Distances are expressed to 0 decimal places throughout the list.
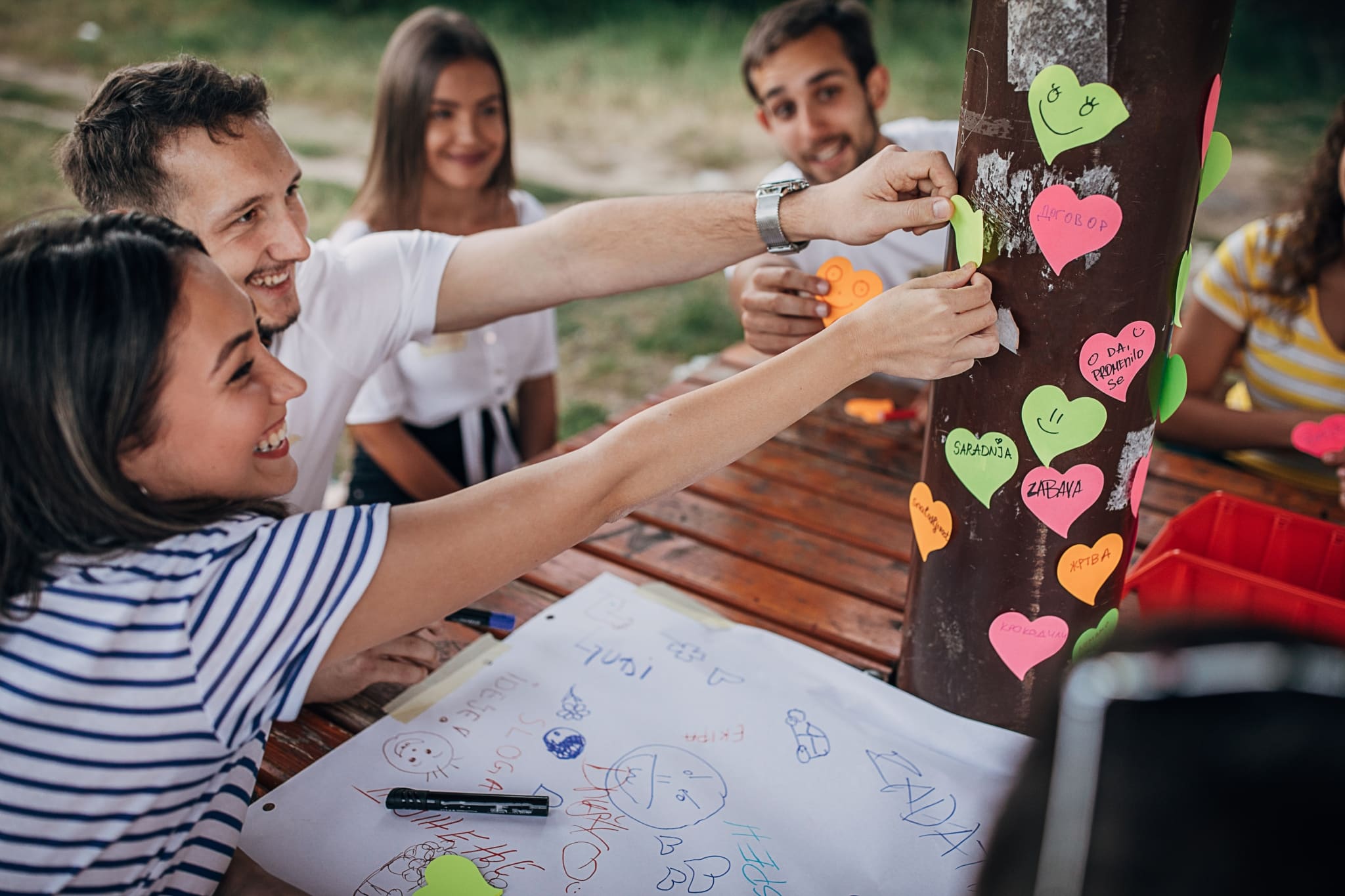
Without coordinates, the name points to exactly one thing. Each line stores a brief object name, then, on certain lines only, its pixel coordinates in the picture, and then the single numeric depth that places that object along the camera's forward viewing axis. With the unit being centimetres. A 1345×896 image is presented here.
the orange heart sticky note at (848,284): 121
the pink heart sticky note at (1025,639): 104
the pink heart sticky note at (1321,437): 160
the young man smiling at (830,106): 221
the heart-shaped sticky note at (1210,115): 86
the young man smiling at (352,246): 120
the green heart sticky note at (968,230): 95
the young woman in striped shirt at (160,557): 79
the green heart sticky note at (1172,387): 100
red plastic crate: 113
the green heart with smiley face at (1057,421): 94
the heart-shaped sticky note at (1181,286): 94
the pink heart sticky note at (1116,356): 92
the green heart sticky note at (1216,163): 92
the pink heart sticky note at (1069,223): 87
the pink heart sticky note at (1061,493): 97
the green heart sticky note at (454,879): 91
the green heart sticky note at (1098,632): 105
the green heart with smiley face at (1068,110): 83
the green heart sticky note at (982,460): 98
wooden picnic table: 128
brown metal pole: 82
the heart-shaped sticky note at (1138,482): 102
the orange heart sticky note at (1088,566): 101
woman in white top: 221
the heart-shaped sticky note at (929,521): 106
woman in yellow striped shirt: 190
